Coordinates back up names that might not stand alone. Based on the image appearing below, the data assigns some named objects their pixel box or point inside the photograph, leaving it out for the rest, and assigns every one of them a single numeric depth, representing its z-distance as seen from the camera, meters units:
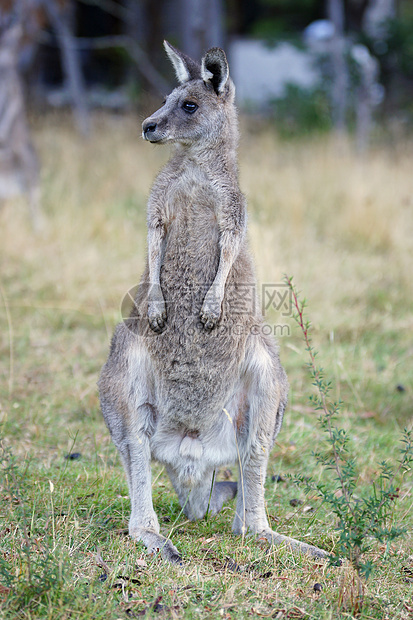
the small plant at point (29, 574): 4.71
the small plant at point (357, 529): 4.98
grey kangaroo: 6.09
